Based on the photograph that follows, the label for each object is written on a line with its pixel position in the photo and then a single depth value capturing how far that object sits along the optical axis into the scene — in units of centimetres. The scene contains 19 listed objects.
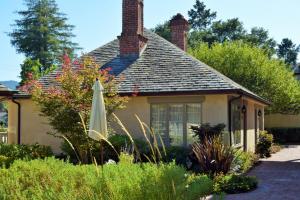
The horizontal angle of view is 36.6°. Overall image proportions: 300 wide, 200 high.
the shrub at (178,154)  1445
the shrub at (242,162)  1443
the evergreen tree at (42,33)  5616
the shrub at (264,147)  2131
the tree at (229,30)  5888
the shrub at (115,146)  1461
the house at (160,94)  1577
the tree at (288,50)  7762
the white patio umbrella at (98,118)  749
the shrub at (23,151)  1439
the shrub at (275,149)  2327
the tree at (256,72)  2981
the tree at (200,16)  6831
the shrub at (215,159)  1284
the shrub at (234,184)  1112
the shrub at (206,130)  1440
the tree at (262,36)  6297
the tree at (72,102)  1340
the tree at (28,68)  3376
